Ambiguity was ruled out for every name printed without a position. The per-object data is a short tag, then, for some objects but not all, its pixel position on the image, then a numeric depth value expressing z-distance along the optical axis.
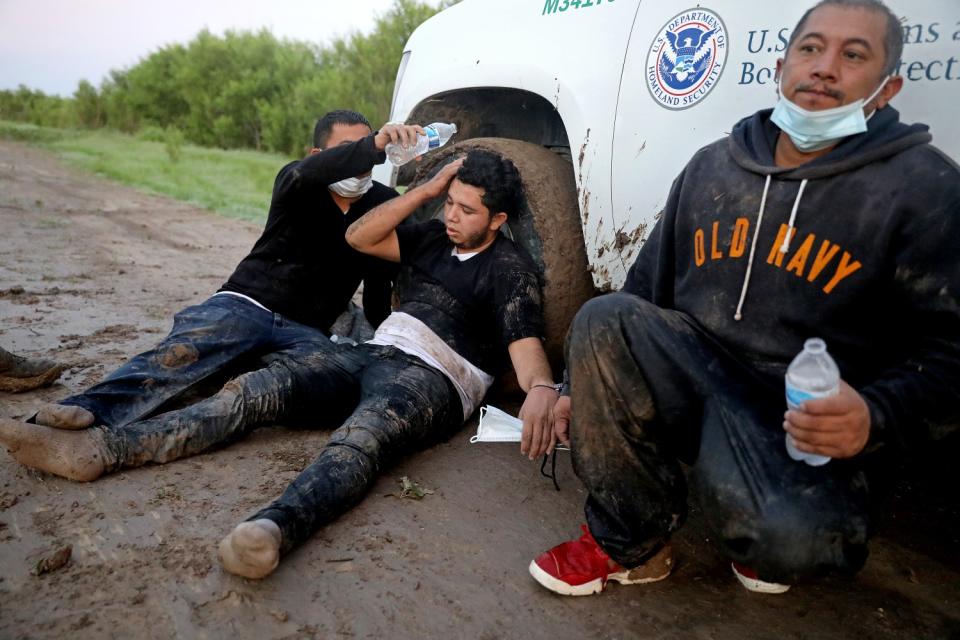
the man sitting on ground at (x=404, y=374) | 2.54
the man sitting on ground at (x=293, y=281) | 3.10
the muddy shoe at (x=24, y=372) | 3.29
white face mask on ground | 2.79
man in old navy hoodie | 1.75
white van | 2.34
